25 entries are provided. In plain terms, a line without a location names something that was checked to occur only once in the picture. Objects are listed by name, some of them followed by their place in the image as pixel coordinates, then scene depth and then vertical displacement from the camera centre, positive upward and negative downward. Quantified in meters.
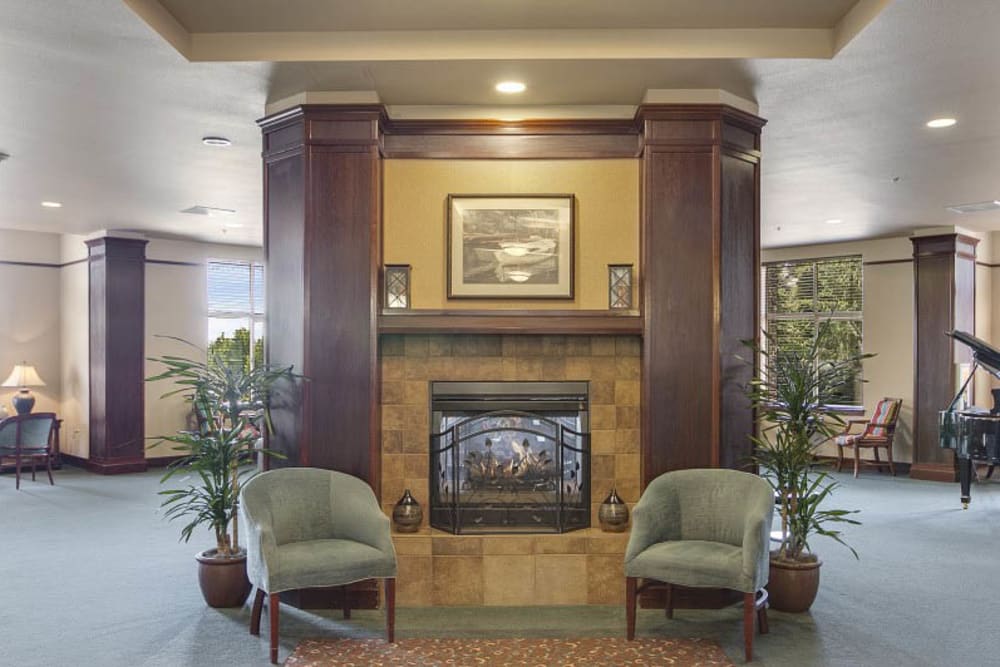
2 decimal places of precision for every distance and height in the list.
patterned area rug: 3.55 -1.47
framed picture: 4.55 +0.52
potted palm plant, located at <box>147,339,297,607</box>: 4.23 -0.63
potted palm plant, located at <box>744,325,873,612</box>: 4.23 -0.67
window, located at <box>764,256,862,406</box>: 9.95 +0.37
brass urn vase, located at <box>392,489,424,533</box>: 4.36 -1.00
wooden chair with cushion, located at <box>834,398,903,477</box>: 8.94 -1.15
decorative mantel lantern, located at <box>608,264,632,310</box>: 4.52 +0.27
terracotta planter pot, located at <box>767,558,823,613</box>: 4.23 -1.35
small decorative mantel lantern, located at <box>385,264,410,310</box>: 4.50 +0.28
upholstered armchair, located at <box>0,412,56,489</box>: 8.07 -1.05
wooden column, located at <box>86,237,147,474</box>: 8.98 -0.24
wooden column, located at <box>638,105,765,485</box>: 4.31 +0.21
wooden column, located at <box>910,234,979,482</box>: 8.80 +0.07
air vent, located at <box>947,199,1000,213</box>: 7.48 +1.21
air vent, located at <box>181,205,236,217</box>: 7.63 +1.19
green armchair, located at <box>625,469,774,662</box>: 3.62 -1.00
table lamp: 8.78 -0.55
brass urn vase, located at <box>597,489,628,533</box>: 4.35 -1.00
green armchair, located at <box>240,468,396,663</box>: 3.62 -0.99
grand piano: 6.46 -0.81
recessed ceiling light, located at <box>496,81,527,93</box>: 4.18 +1.31
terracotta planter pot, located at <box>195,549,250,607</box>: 4.26 -1.33
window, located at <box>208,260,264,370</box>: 10.22 +0.33
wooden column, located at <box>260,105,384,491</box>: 4.32 +0.23
